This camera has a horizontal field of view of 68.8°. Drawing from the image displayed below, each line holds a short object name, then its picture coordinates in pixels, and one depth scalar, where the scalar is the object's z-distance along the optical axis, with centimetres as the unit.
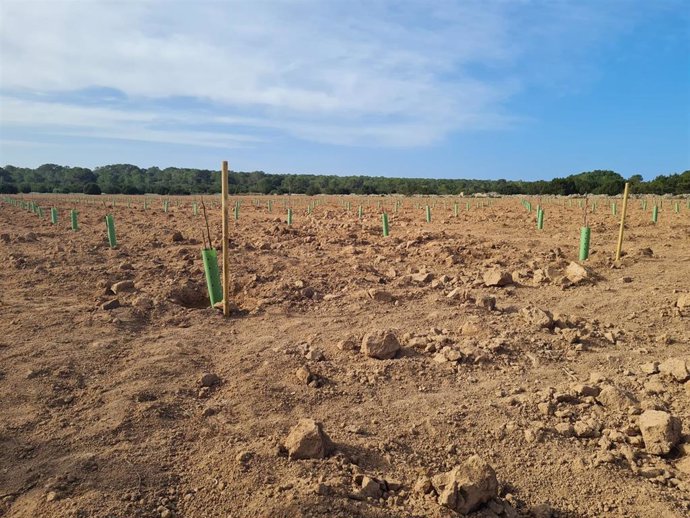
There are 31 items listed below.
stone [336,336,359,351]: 423
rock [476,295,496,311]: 531
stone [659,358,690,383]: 356
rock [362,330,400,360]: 405
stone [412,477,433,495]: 241
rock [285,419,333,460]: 260
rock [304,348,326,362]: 405
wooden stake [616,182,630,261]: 761
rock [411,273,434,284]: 656
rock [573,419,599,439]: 297
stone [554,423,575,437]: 298
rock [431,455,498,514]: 230
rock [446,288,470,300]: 562
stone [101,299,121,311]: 527
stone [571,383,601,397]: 341
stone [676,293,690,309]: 522
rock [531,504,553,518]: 235
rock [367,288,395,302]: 571
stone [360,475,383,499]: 236
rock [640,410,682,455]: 280
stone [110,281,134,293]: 593
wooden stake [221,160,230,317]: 486
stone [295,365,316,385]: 363
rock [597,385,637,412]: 323
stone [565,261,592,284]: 631
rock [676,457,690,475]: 264
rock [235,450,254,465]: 256
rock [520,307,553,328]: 470
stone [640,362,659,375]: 378
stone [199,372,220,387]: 357
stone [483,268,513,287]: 629
